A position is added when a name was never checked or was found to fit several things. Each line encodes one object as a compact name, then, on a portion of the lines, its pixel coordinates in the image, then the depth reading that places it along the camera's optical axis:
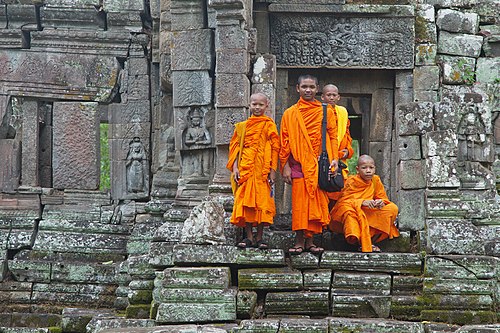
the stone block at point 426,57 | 22.34
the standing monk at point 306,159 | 17.49
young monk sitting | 17.63
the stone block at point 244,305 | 16.45
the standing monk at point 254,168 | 17.50
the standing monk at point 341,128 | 18.12
